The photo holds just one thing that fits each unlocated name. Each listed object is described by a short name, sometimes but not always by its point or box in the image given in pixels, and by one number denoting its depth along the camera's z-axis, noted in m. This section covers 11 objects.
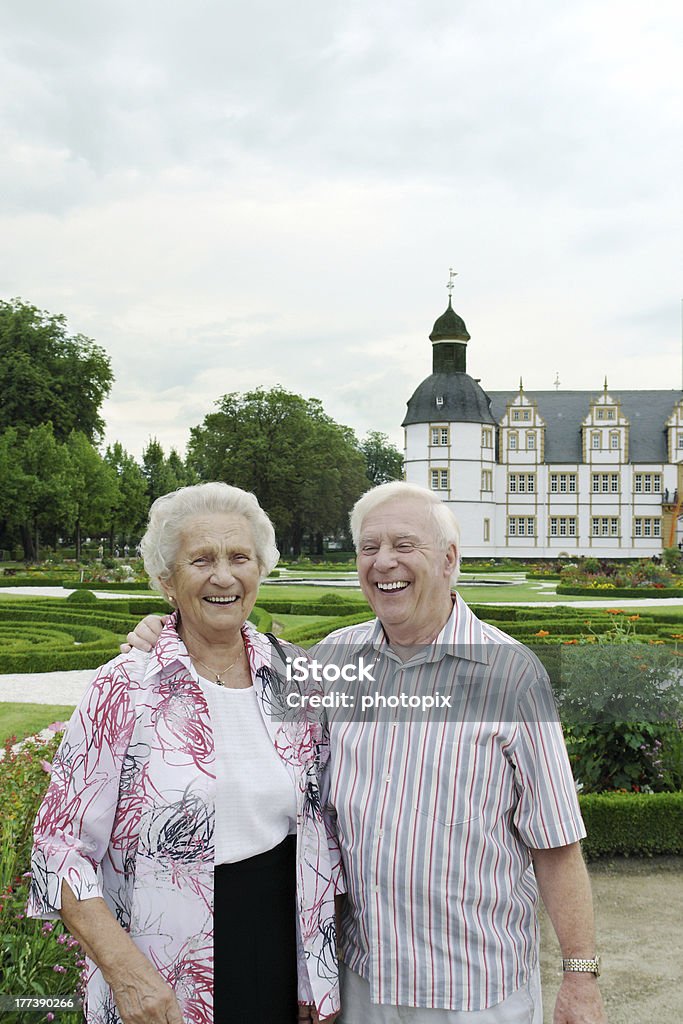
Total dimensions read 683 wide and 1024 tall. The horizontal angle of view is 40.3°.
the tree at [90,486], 32.56
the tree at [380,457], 60.31
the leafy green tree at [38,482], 29.36
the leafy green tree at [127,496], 39.41
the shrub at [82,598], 15.39
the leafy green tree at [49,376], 34.59
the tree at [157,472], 49.50
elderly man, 1.92
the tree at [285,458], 40.59
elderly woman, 1.85
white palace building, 39.72
